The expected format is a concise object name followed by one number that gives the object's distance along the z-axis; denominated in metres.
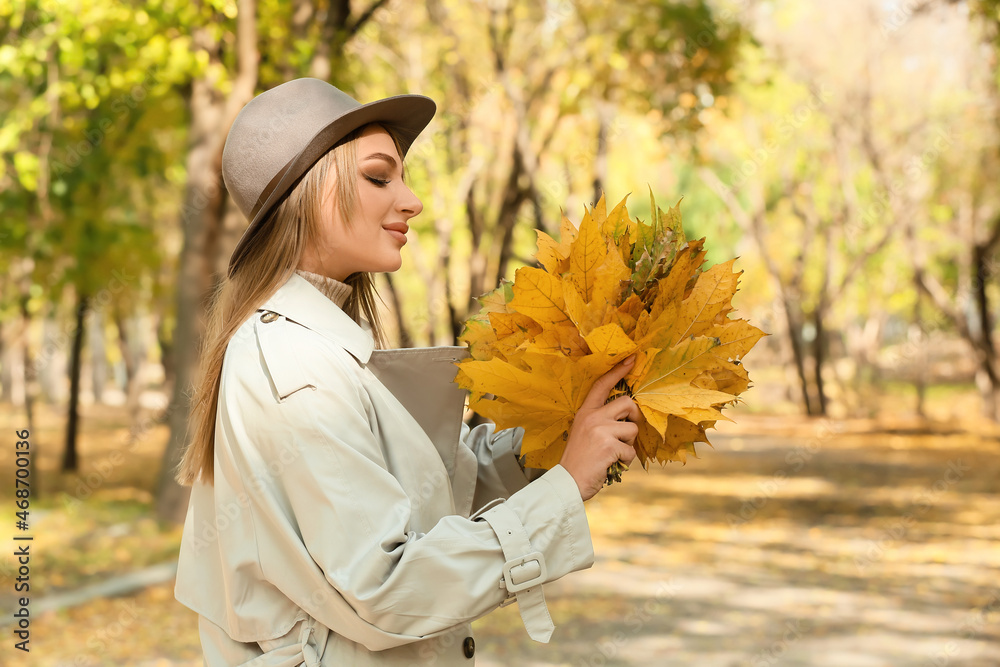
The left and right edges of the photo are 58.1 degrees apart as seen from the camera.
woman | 1.64
